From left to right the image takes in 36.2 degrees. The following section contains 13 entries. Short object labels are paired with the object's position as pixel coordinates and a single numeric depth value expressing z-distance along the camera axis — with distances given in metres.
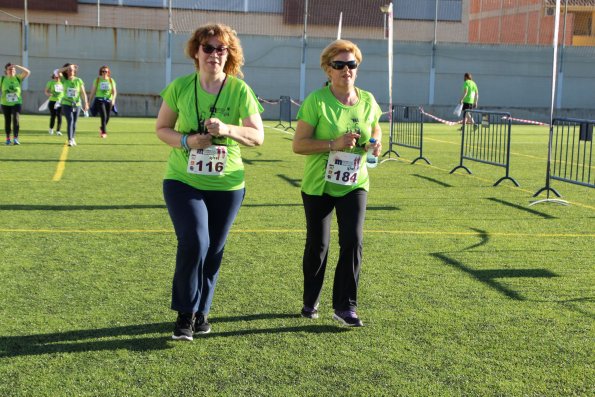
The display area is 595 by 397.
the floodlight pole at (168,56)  39.22
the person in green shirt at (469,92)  31.11
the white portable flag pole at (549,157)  12.27
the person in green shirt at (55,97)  22.95
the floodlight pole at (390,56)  14.24
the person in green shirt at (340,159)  5.86
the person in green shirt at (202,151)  5.30
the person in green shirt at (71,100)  20.86
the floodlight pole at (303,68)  40.22
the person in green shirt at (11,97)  20.55
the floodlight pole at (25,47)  38.06
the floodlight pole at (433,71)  41.31
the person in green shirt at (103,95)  21.97
